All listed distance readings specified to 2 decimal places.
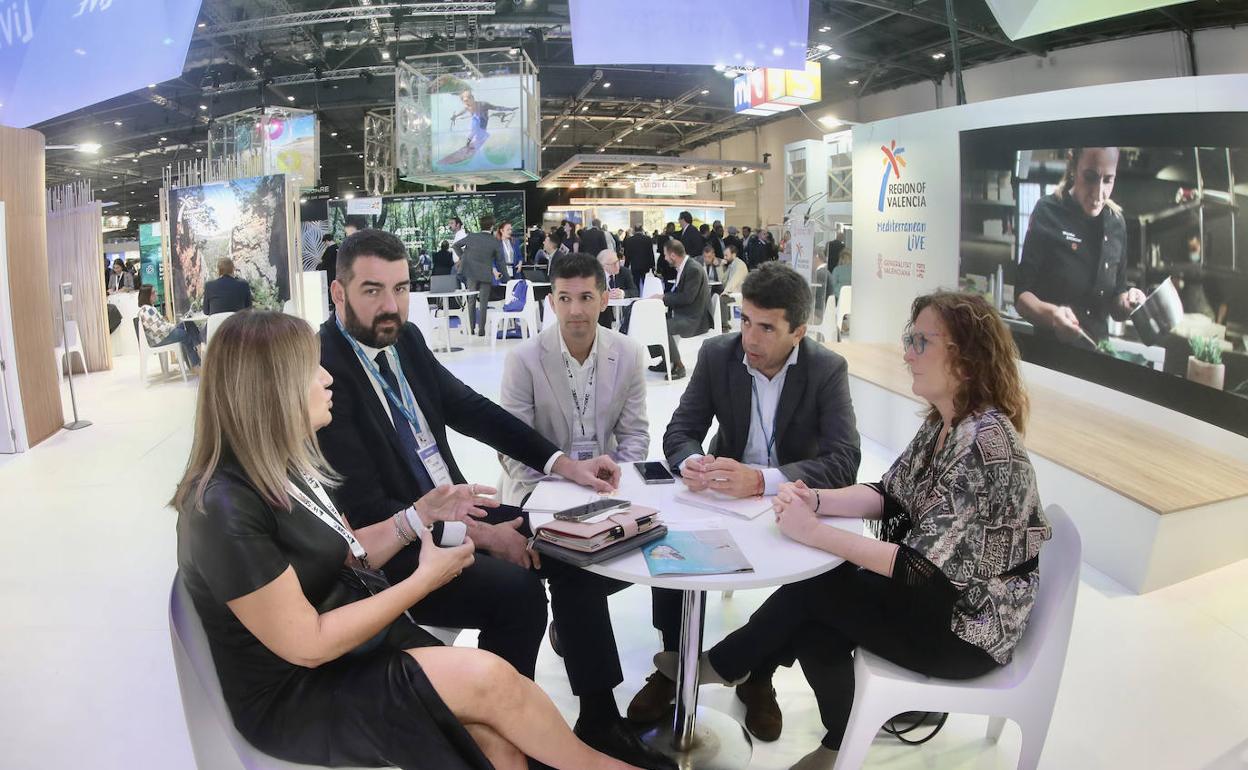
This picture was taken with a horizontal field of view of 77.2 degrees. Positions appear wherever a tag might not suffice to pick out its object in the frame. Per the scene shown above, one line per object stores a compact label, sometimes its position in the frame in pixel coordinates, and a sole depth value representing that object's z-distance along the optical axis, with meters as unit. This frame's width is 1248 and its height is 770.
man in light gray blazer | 2.74
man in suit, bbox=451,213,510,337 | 10.34
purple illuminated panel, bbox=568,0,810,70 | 2.45
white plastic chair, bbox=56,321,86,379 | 8.40
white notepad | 1.95
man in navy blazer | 1.92
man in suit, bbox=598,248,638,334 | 8.62
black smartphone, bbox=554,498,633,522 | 1.78
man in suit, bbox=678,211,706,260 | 12.06
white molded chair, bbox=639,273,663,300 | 9.58
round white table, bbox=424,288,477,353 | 9.30
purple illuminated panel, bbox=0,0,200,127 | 2.05
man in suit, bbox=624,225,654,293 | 11.97
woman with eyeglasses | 1.64
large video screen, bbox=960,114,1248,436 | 3.57
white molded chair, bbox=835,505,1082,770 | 1.64
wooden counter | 3.11
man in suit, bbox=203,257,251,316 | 7.93
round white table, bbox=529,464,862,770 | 1.56
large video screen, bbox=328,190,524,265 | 14.27
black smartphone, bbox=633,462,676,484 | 2.19
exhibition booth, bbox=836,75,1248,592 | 3.20
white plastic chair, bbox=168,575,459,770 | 1.31
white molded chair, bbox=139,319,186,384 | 8.35
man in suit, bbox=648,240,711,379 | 7.38
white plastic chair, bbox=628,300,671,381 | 7.11
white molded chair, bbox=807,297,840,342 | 8.49
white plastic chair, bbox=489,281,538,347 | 9.34
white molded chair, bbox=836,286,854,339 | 8.75
